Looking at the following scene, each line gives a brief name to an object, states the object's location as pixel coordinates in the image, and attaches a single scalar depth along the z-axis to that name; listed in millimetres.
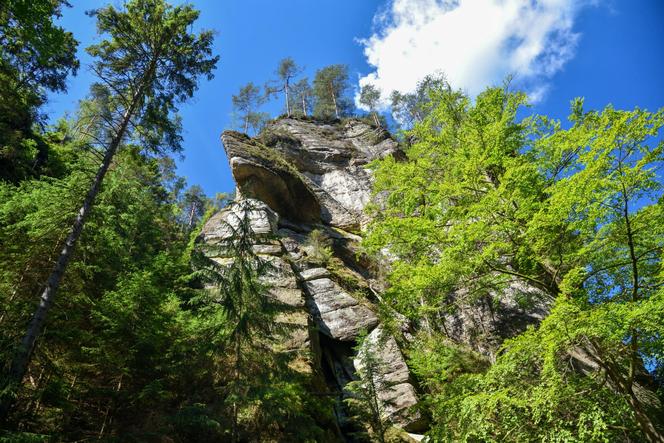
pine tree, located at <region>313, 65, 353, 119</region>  42594
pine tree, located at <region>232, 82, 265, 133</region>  39281
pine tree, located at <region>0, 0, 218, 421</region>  10094
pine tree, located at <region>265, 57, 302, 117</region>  40312
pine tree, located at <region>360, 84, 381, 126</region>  45094
